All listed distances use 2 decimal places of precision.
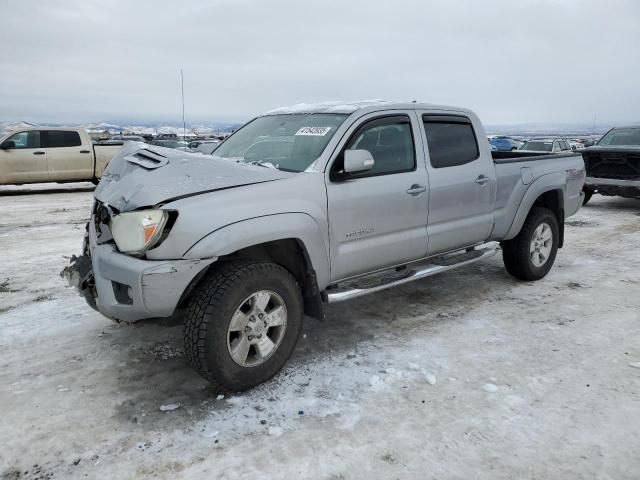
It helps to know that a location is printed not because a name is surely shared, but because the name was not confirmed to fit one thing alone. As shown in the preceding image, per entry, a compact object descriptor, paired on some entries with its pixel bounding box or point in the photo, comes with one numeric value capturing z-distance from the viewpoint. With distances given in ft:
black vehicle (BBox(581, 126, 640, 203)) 32.58
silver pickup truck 9.94
